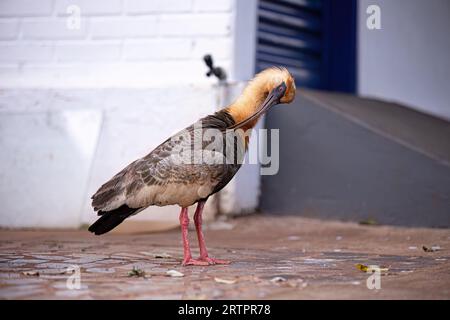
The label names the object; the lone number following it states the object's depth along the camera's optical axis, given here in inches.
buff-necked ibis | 174.1
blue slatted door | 321.4
